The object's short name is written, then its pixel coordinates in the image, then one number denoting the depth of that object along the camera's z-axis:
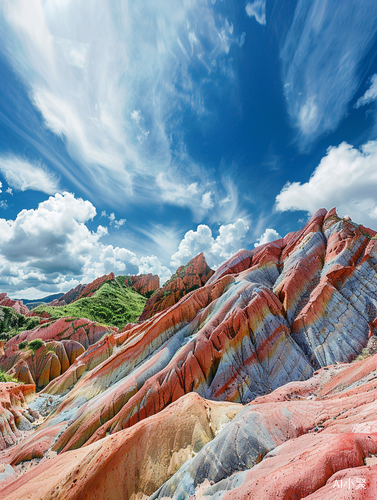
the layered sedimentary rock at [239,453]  6.34
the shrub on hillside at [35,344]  49.28
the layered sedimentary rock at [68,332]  57.34
